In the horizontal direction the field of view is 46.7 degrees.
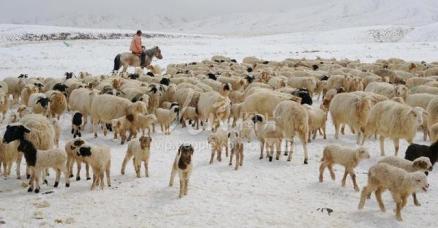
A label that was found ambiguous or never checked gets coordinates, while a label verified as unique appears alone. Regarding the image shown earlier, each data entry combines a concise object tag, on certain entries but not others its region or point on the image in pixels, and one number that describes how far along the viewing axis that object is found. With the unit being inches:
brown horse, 949.2
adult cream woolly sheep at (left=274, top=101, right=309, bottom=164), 470.6
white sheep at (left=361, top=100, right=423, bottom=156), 464.1
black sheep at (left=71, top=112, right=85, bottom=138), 541.0
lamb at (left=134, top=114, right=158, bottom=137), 528.7
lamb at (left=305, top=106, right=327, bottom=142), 517.3
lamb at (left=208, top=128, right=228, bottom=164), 448.5
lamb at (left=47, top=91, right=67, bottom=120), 589.9
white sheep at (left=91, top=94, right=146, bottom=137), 539.8
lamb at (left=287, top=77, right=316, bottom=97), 771.4
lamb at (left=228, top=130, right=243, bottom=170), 443.2
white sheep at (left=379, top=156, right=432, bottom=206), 353.4
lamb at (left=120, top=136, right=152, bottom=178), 406.9
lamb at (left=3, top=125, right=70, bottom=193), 375.2
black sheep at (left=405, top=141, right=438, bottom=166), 405.1
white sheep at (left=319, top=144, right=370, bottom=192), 380.8
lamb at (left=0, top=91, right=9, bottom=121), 608.4
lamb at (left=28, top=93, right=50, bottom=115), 564.4
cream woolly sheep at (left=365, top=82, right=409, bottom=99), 626.8
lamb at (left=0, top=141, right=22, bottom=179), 403.9
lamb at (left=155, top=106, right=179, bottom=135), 568.4
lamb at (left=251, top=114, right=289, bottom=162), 464.4
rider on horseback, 942.4
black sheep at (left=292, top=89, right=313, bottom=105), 620.6
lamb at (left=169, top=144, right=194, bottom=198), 361.4
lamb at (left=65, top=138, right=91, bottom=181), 396.5
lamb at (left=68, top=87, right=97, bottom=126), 589.0
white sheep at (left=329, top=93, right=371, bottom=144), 524.4
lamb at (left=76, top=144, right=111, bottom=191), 381.4
